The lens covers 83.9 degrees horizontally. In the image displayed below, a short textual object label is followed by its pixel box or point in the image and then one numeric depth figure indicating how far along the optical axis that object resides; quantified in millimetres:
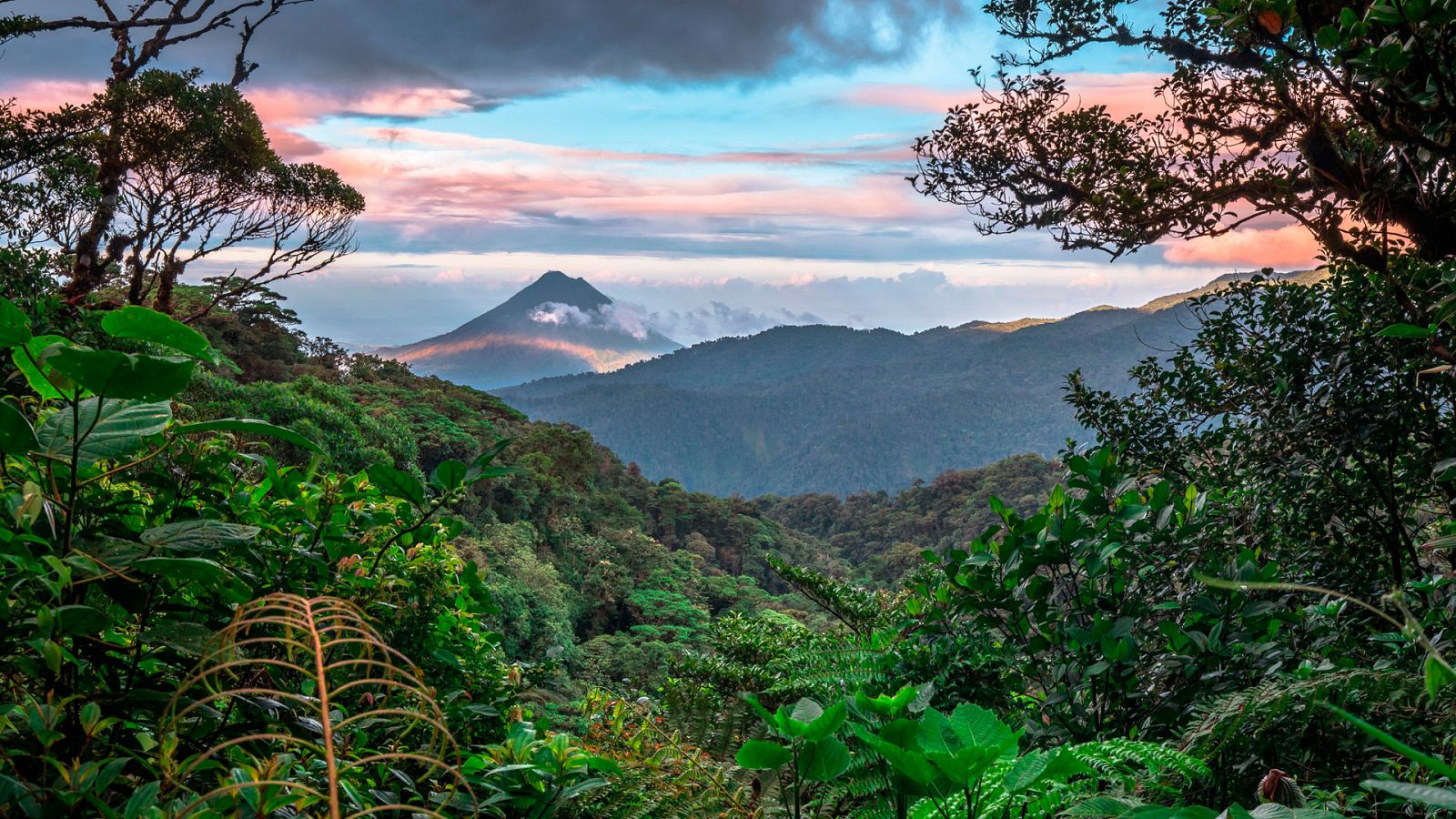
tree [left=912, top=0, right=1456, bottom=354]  1824
